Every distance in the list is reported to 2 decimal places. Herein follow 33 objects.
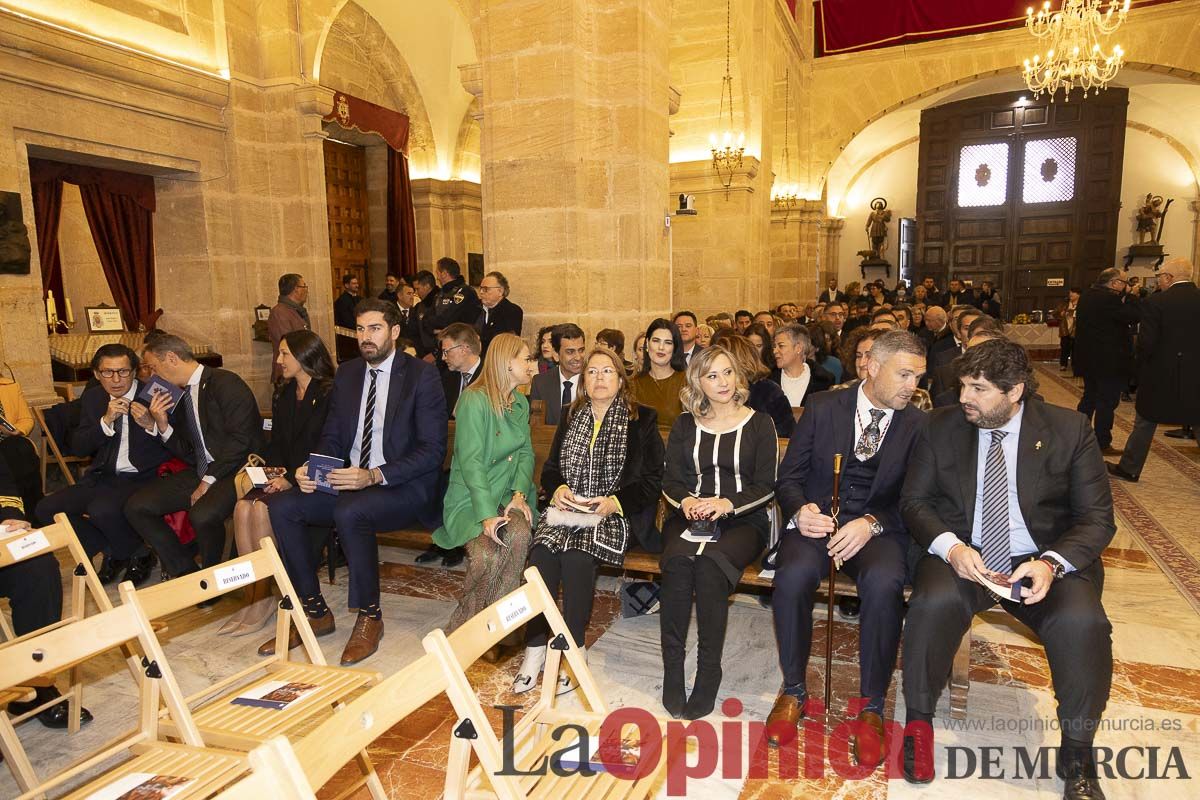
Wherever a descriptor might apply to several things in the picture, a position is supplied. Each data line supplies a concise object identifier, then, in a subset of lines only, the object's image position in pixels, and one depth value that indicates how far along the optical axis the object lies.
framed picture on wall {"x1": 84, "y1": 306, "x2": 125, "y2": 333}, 7.66
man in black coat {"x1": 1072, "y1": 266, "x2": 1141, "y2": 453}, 6.31
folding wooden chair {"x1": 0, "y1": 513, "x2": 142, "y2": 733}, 2.51
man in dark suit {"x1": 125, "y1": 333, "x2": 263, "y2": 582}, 3.74
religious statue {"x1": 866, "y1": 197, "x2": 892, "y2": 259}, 19.22
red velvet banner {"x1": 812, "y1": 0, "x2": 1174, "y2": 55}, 12.64
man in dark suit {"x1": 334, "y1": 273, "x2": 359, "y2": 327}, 9.39
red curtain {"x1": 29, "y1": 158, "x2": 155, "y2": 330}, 7.21
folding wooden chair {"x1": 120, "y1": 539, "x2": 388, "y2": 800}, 2.04
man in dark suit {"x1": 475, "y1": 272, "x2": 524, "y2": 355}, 5.50
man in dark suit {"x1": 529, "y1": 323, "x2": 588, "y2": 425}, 4.54
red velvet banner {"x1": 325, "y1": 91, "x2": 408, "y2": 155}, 9.00
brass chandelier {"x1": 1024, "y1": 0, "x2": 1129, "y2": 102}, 10.08
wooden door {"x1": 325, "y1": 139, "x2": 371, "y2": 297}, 11.34
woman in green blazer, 3.21
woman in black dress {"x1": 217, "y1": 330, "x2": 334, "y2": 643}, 3.92
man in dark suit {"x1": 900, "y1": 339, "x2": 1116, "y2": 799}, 2.31
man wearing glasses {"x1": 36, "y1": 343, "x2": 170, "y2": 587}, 3.87
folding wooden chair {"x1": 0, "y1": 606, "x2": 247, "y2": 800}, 1.77
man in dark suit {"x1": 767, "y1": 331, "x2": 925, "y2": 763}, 2.62
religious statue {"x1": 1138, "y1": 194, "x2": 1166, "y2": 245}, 17.03
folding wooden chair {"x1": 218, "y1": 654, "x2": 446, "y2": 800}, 1.24
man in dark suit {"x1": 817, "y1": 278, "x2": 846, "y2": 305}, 15.19
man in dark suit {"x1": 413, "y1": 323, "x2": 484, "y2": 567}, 4.01
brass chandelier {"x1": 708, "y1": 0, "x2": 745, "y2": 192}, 9.40
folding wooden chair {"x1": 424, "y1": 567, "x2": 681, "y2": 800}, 1.66
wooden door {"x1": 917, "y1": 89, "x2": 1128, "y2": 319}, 17.41
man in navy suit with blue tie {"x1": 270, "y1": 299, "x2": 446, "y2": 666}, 3.36
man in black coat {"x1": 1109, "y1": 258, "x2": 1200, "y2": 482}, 5.68
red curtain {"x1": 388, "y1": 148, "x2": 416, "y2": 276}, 11.54
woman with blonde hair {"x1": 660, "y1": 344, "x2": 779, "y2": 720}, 2.77
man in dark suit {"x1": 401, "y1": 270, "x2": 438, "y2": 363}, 6.28
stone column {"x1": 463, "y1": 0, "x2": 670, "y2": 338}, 5.57
